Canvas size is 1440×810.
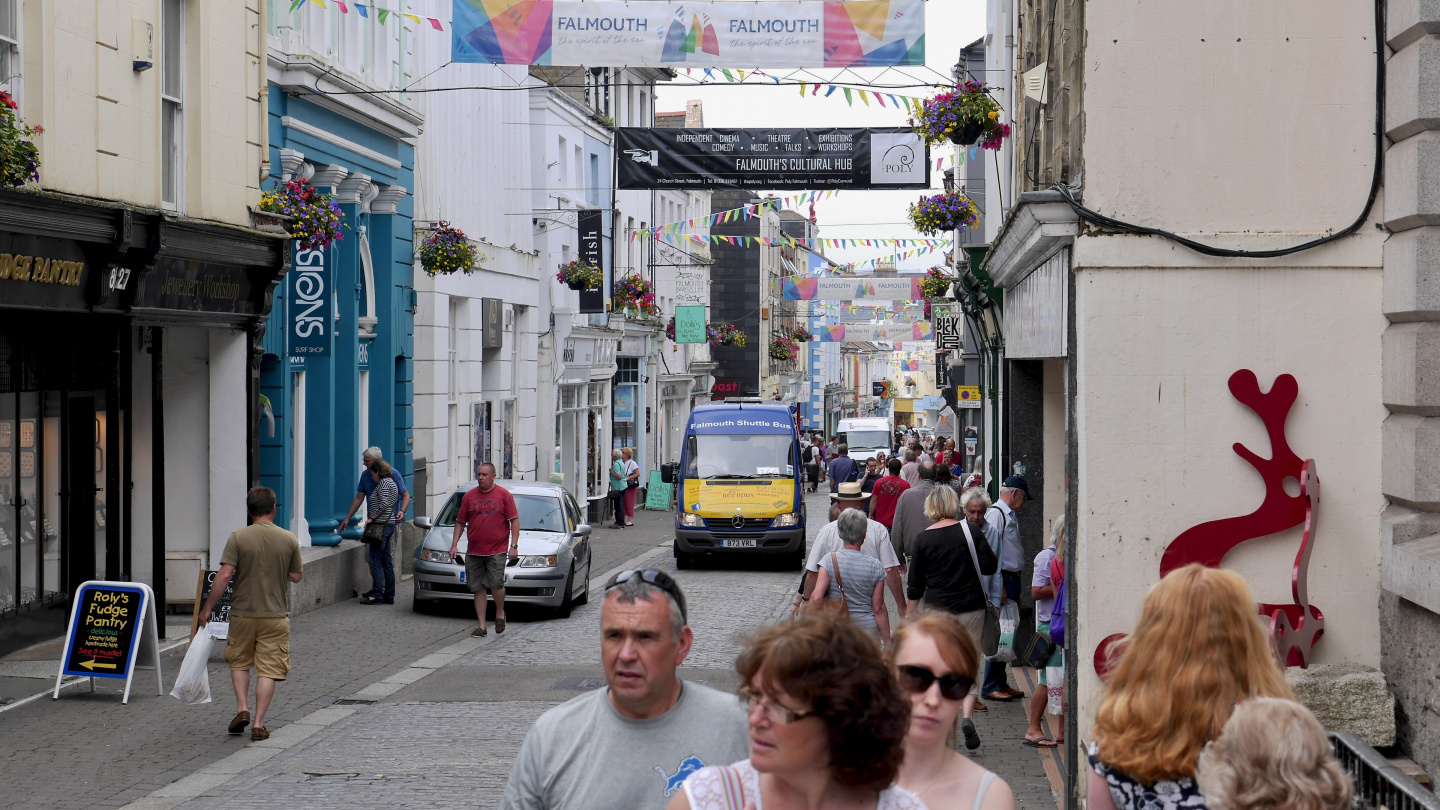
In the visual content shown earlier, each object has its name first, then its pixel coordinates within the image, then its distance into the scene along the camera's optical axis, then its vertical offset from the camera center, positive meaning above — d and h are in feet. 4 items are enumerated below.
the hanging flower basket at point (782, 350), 212.43 +5.85
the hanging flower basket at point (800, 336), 252.62 +9.45
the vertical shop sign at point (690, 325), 147.54 +6.51
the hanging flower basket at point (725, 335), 172.76 +6.55
